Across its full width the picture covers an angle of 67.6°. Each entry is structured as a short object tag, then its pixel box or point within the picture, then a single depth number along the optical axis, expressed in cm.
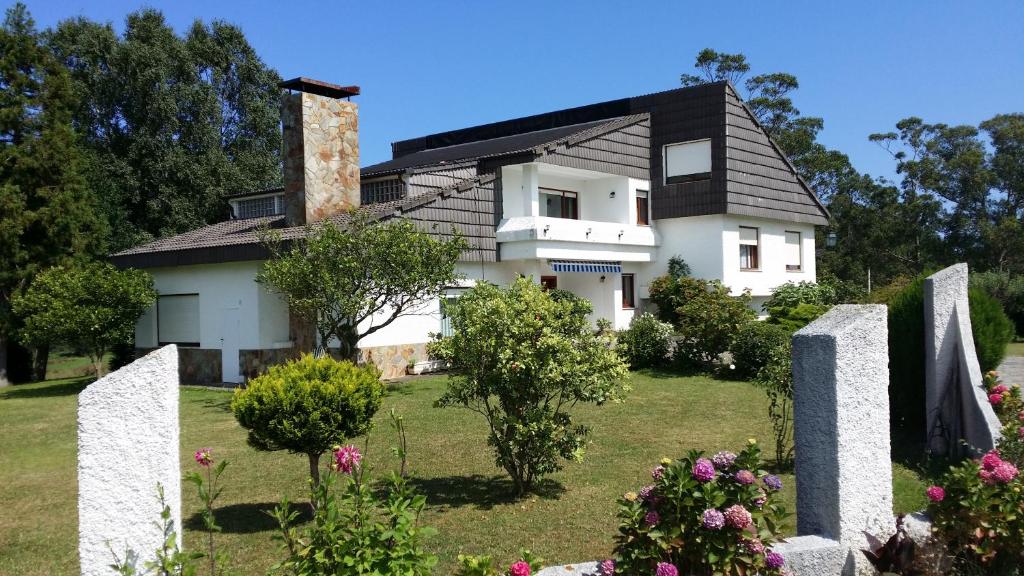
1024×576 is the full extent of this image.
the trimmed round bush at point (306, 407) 674
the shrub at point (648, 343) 1881
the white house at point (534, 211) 1856
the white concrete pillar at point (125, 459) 351
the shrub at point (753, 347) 1633
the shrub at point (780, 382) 866
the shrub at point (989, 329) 995
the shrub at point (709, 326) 1744
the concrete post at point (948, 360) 797
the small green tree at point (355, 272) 1406
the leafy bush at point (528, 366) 711
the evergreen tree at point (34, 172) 2169
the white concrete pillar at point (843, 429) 469
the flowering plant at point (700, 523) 404
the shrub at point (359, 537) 357
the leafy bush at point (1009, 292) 2736
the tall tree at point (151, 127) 3503
